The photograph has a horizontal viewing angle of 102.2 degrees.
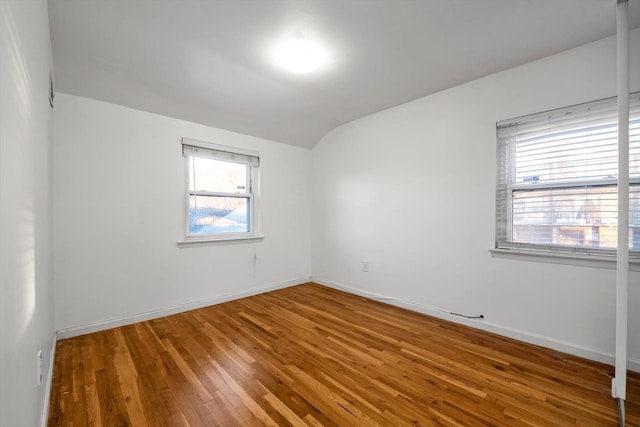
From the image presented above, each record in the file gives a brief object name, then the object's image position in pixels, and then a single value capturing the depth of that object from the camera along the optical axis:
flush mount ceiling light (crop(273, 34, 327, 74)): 1.96
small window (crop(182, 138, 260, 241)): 3.13
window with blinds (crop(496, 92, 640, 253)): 1.94
